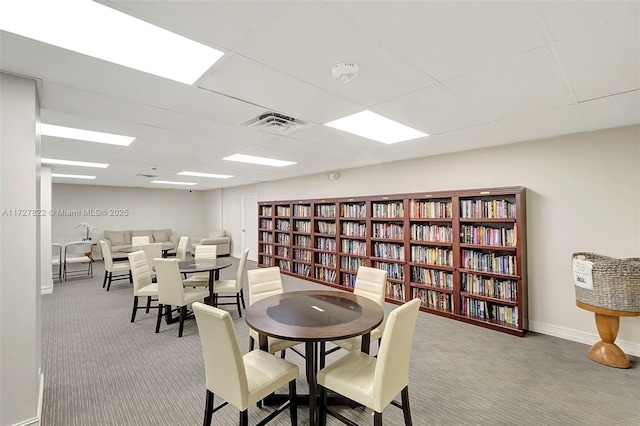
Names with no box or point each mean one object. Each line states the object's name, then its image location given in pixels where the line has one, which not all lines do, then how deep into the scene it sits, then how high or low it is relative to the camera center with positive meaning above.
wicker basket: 2.54 -0.68
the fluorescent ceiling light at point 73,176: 6.26 +0.96
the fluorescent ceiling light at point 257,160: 4.45 +0.92
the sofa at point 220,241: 9.04 -0.84
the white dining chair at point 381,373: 1.59 -1.01
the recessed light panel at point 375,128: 2.71 +0.91
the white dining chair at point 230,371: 1.58 -0.97
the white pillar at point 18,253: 1.77 -0.23
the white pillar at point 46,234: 4.88 -0.29
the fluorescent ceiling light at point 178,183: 8.22 +0.94
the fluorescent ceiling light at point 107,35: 1.29 +0.94
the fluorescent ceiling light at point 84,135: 2.99 +0.93
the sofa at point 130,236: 8.80 -0.67
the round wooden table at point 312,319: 1.75 -0.74
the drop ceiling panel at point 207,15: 1.23 +0.91
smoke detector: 1.70 +0.88
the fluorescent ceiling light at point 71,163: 4.68 +0.94
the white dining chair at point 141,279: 3.80 -0.88
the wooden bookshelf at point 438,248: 3.53 -0.56
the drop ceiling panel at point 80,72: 1.55 +0.92
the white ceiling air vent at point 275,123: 2.63 +0.91
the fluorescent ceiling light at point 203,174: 6.20 +0.93
